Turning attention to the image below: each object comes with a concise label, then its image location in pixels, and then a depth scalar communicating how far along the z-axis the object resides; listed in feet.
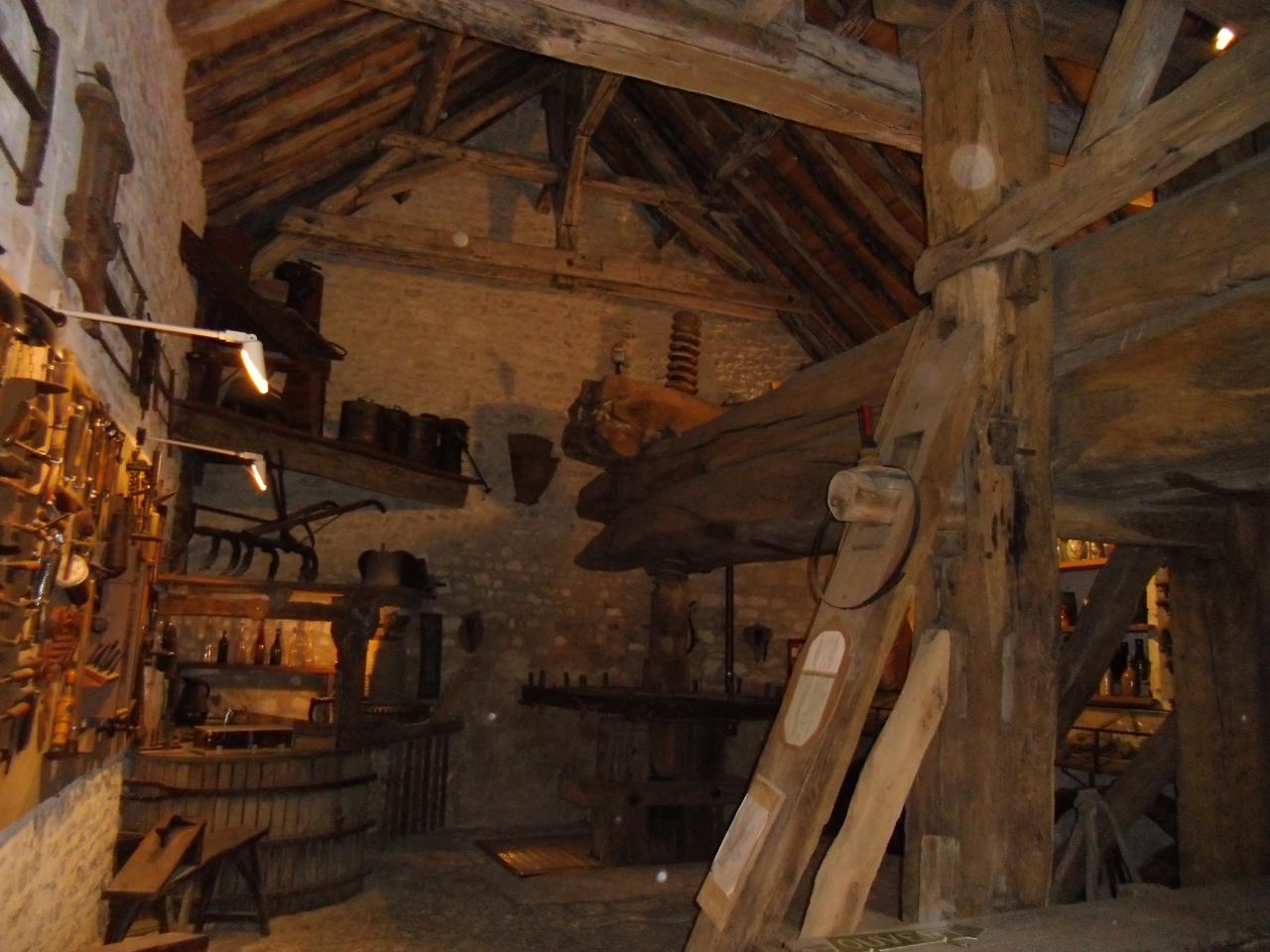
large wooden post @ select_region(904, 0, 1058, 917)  8.32
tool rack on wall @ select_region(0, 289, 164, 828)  8.00
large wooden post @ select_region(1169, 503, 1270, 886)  11.53
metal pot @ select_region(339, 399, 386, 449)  24.64
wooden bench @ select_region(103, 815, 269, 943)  12.63
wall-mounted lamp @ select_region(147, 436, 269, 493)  14.72
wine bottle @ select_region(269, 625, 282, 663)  23.13
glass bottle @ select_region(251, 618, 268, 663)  22.98
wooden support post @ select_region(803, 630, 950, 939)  7.88
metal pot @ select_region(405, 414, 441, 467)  25.79
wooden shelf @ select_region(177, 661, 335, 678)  22.01
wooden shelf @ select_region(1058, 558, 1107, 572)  21.04
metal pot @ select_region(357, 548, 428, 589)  23.91
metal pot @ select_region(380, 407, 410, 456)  25.26
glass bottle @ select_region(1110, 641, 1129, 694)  21.33
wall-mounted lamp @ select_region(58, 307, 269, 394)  8.89
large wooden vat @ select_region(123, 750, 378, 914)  16.69
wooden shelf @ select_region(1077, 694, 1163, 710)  20.06
